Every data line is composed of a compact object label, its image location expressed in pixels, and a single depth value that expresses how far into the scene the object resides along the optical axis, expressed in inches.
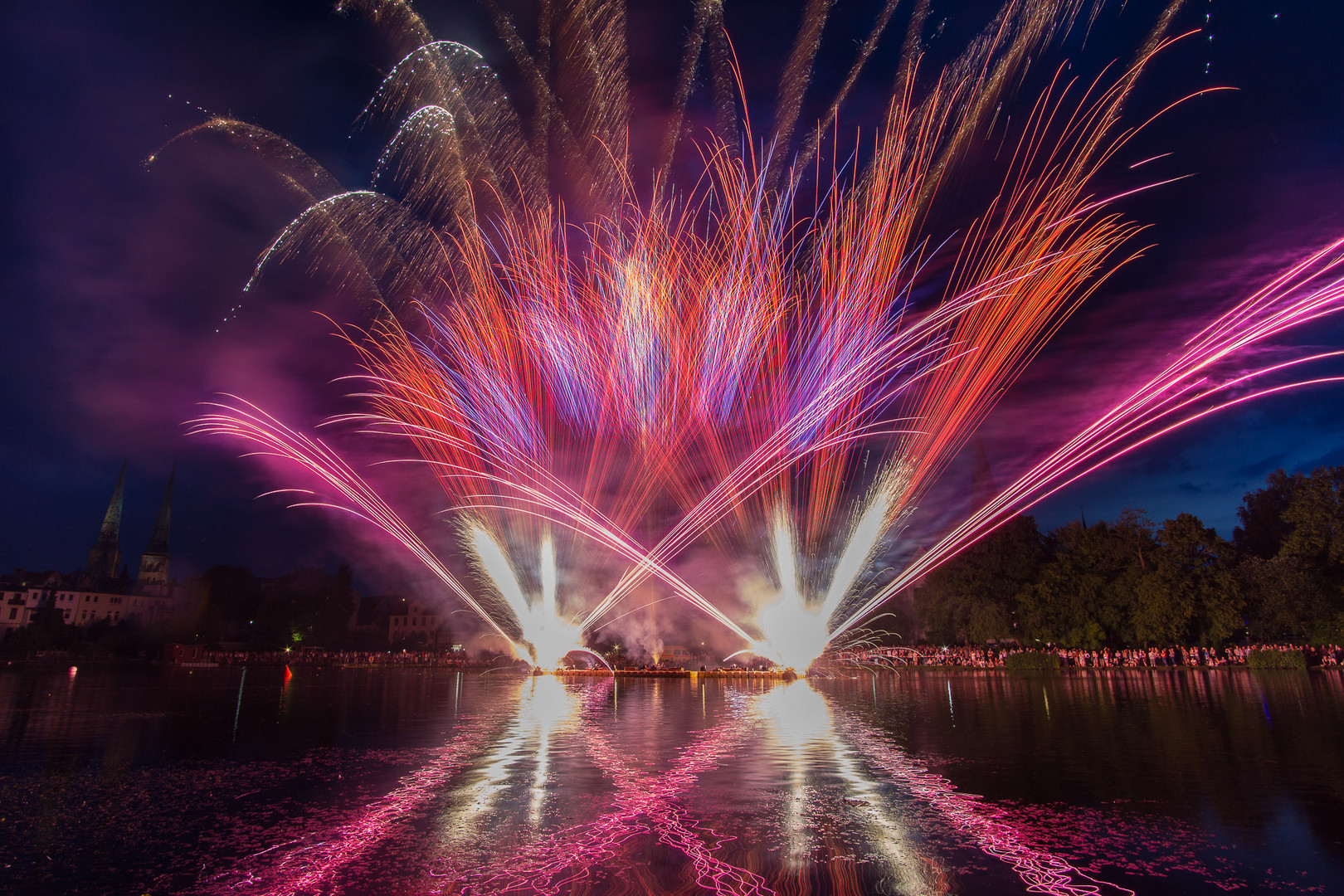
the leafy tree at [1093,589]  1518.2
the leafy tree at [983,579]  1743.4
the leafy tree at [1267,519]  1708.9
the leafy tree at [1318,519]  1343.5
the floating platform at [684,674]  1707.7
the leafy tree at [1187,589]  1408.7
